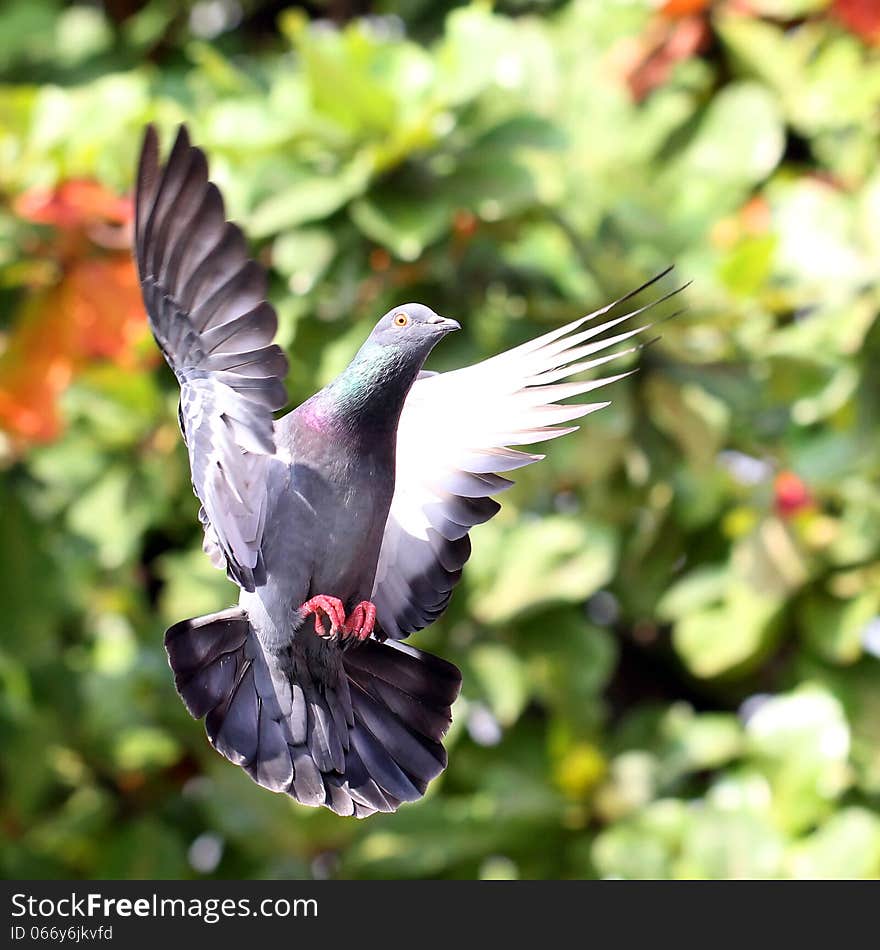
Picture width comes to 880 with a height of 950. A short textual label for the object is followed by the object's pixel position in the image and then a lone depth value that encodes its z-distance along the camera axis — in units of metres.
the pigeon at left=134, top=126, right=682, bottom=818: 7.90
